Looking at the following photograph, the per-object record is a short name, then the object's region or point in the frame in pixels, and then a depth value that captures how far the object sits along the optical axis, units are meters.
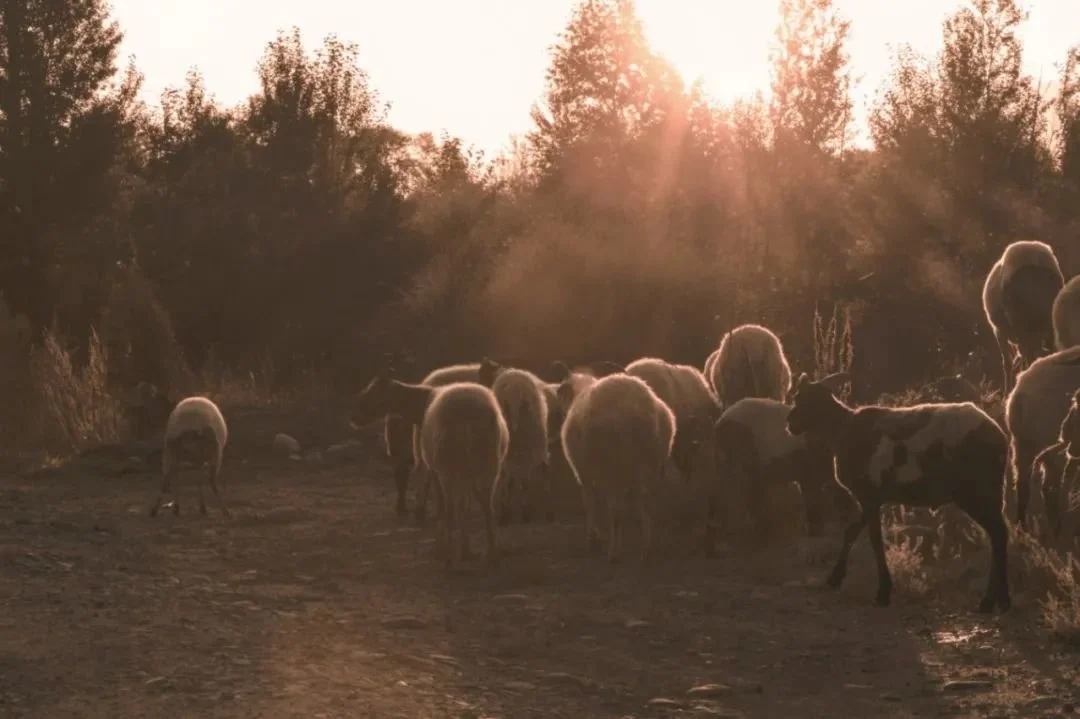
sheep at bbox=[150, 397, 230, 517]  15.35
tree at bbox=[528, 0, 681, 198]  46.81
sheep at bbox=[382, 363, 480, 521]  15.27
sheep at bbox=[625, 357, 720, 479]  14.50
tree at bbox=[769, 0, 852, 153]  43.00
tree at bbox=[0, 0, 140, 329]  33.72
